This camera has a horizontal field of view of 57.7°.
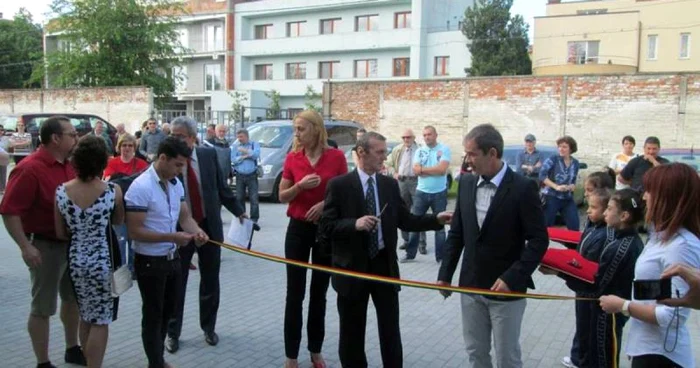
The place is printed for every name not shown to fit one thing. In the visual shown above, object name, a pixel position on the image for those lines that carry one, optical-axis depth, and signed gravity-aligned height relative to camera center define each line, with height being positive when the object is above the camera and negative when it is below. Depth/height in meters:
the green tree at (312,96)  46.66 +1.02
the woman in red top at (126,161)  8.03 -0.70
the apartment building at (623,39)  43.97 +5.36
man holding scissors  4.34 -0.85
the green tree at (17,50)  57.06 +5.06
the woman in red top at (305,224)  4.94 -0.89
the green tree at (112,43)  35.12 +3.56
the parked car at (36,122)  20.70 -0.60
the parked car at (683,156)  12.86 -0.80
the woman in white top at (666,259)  2.89 -0.65
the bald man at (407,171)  10.02 -0.94
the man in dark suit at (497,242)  3.77 -0.77
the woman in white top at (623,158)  10.89 -0.76
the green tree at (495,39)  46.88 +5.57
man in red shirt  4.52 -0.82
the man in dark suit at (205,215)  5.45 -0.94
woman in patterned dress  4.23 -0.87
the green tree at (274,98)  47.41 +0.84
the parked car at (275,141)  15.45 -0.81
